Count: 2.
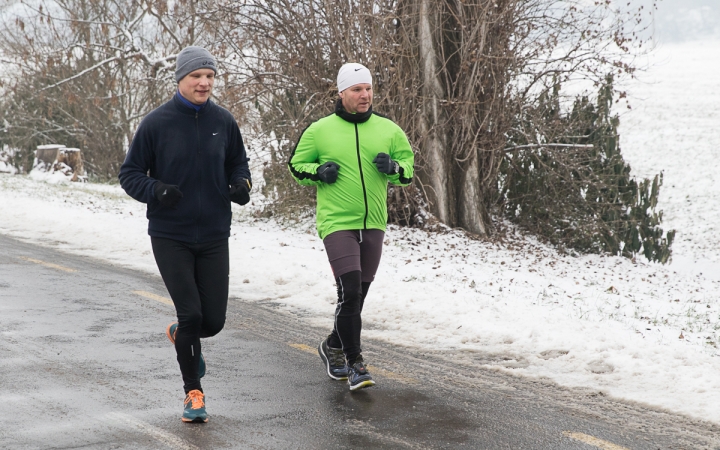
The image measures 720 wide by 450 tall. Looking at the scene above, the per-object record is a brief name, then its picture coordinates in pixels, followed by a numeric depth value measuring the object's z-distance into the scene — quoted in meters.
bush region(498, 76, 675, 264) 17.08
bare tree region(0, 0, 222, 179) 27.39
